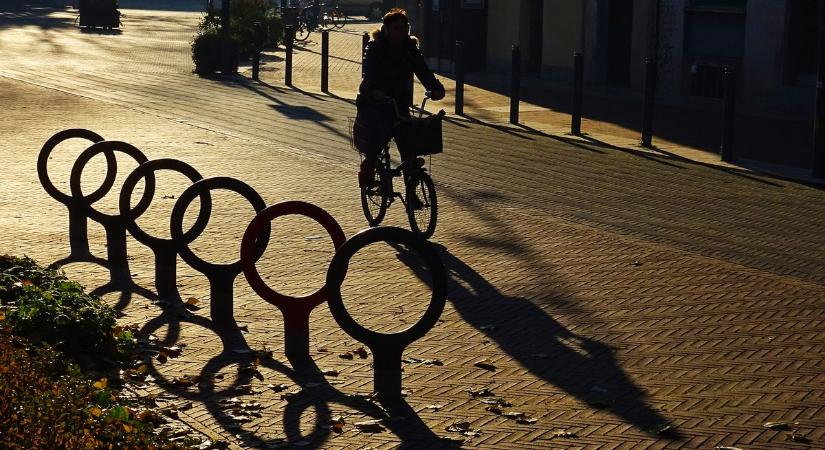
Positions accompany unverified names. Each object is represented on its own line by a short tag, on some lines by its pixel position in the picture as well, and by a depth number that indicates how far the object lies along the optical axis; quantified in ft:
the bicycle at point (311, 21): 139.95
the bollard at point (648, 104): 60.13
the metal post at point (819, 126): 51.47
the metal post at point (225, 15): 90.48
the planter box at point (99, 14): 137.90
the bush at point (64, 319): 25.68
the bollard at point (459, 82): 71.31
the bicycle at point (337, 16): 160.25
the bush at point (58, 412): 18.34
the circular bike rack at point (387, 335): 24.32
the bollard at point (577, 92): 63.36
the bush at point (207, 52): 89.97
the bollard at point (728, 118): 55.47
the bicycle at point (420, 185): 38.24
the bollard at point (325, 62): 80.53
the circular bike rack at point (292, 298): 26.96
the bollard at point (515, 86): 68.03
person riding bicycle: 39.24
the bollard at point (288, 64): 84.43
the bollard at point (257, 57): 86.78
